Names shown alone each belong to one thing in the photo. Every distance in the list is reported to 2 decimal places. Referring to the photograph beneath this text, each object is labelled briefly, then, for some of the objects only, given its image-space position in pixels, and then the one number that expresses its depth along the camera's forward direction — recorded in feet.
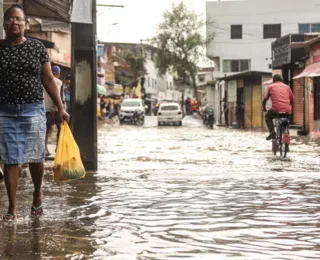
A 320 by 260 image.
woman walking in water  19.04
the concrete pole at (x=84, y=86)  32.71
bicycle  44.29
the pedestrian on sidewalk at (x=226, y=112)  156.14
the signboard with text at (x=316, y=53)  94.68
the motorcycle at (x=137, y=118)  147.64
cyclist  44.86
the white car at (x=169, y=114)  150.41
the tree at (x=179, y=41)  223.30
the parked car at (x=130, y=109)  149.38
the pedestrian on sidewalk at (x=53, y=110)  39.52
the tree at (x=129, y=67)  296.10
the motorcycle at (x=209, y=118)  135.95
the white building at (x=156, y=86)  350.43
